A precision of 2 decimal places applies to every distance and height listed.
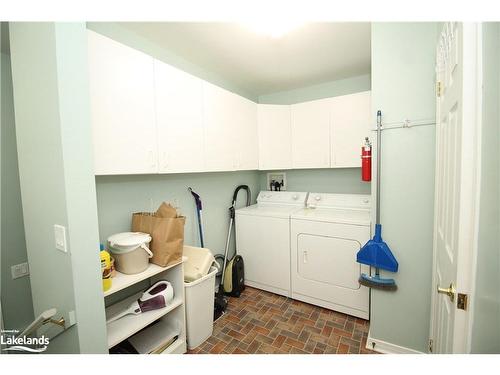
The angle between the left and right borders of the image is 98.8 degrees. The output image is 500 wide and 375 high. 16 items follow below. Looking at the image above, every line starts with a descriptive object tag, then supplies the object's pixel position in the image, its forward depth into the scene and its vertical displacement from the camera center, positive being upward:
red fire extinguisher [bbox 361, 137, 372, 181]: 1.83 +0.08
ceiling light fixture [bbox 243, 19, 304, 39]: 1.64 +1.17
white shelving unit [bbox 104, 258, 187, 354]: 1.33 -0.97
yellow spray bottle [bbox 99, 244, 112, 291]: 1.24 -0.54
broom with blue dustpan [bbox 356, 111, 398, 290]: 1.58 -0.65
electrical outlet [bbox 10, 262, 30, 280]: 1.47 -0.62
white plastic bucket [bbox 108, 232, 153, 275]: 1.39 -0.49
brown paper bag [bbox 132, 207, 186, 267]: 1.49 -0.43
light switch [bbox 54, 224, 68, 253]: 1.00 -0.27
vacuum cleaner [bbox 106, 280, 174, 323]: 1.53 -0.90
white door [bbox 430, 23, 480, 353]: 0.65 -0.04
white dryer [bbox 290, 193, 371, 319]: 2.03 -0.83
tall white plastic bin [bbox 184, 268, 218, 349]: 1.71 -1.10
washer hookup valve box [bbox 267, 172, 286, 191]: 3.18 -0.09
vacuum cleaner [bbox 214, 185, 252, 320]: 2.48 -1.20
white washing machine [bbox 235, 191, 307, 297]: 2.40 -0.81
